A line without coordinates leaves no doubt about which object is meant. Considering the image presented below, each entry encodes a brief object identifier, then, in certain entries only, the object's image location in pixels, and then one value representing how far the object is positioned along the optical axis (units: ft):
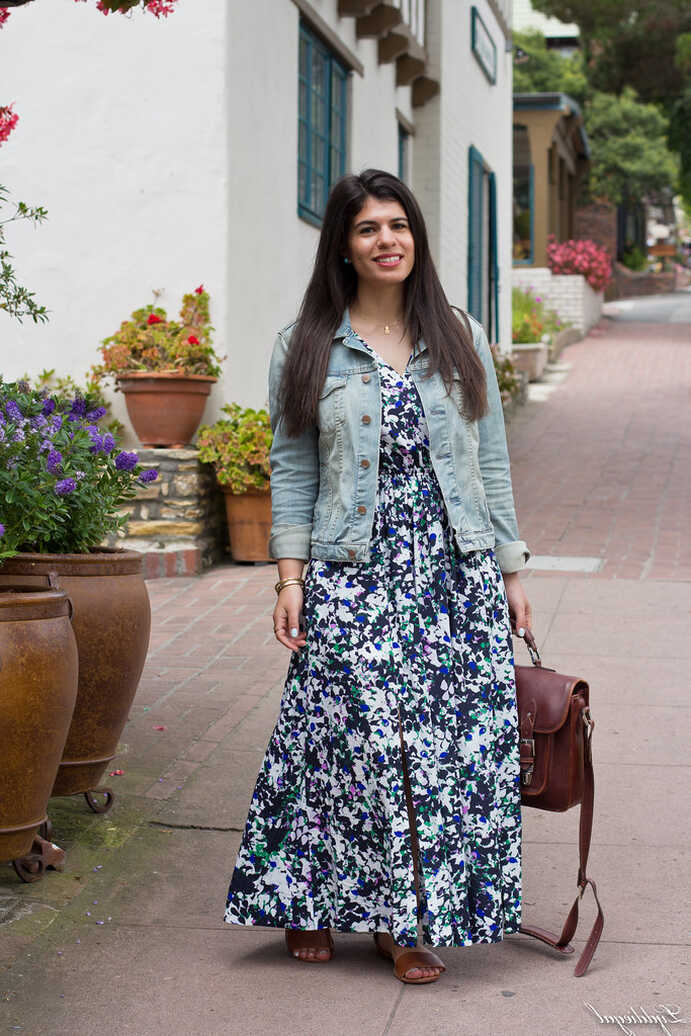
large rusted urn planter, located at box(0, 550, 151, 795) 13.46
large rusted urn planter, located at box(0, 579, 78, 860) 11.29
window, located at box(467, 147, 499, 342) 54.03
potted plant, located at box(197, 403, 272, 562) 27.81
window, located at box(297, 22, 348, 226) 33.91
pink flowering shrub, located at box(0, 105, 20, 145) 13.20
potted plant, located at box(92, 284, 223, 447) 27.73
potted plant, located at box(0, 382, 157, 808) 12.77
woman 10.68
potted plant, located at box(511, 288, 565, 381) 65.36
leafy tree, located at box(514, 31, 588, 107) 107.65
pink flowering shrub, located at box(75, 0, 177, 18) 12.19
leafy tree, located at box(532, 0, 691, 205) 106.52
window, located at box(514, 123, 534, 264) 90.84
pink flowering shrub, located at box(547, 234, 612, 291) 86.17
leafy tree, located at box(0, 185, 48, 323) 13.56
